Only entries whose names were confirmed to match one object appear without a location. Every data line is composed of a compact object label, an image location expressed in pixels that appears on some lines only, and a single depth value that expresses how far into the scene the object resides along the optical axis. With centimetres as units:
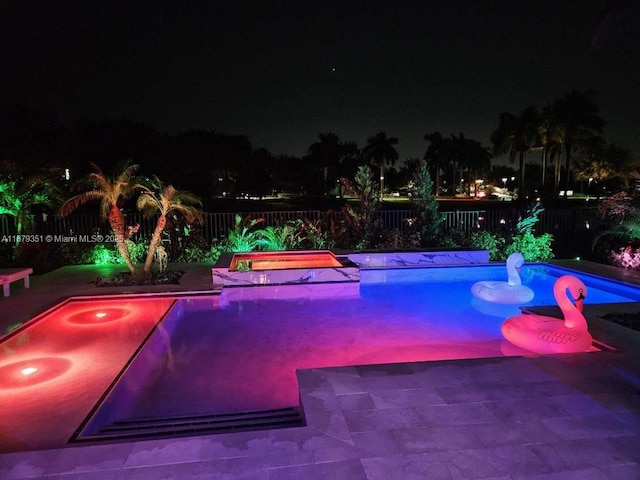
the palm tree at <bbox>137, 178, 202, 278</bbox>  941
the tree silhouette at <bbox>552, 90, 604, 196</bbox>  3741
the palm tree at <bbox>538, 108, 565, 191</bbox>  3925
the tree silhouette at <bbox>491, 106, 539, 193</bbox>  4131
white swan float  812
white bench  832
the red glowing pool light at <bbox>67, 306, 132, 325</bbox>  727
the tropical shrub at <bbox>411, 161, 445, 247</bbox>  1295
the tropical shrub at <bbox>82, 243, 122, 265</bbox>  1230
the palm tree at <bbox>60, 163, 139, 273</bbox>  905
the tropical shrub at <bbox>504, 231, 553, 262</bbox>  1243
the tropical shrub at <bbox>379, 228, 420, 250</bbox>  1262
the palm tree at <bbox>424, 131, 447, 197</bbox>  6400
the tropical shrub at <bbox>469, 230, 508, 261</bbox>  1256
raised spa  1098
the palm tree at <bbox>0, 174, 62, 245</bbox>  1249
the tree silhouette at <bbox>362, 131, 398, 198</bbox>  5744
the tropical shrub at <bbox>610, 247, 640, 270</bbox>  1051
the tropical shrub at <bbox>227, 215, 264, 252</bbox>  1254
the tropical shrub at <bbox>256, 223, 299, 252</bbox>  1270
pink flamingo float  523
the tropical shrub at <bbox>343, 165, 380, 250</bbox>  1305
